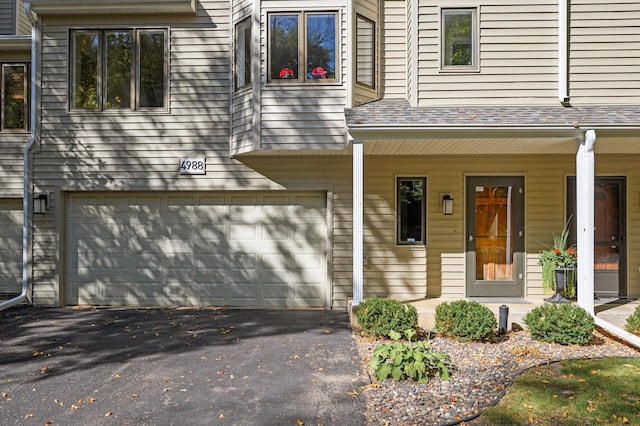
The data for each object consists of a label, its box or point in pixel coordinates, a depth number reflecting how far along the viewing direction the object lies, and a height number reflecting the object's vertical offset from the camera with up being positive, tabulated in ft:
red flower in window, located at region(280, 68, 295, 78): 22.02 +7.09
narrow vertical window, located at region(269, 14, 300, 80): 21.98 +8.53
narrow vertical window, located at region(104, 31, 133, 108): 24.25 +8.09
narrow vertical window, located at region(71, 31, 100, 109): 24.32 +8.01
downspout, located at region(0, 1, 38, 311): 23.97 +1.84
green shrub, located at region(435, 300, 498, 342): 16.66 -4.34
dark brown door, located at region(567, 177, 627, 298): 23.03 -1.11
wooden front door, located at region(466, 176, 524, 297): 23.16 -1.26
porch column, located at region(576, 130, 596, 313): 18.40 -0.33
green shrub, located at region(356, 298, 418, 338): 17.31 -4.34
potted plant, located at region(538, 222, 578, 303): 20.51 -2.84
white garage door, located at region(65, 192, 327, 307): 24.29 -2.31
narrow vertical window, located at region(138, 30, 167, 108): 24.13 +7.97
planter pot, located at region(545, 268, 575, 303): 20.42 -3.38
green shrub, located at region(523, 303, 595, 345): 16.35 -4.36
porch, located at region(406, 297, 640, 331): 19.08 -4.55
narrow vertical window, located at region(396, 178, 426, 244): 23.73 +0.08
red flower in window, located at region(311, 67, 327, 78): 21.94 +7.08
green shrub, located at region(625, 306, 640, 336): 16.76 -4.37
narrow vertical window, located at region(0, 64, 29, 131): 25.63 +6.71
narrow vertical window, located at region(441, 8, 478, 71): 22.11 +9.08
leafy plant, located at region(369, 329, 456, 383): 12.88 -4.76
